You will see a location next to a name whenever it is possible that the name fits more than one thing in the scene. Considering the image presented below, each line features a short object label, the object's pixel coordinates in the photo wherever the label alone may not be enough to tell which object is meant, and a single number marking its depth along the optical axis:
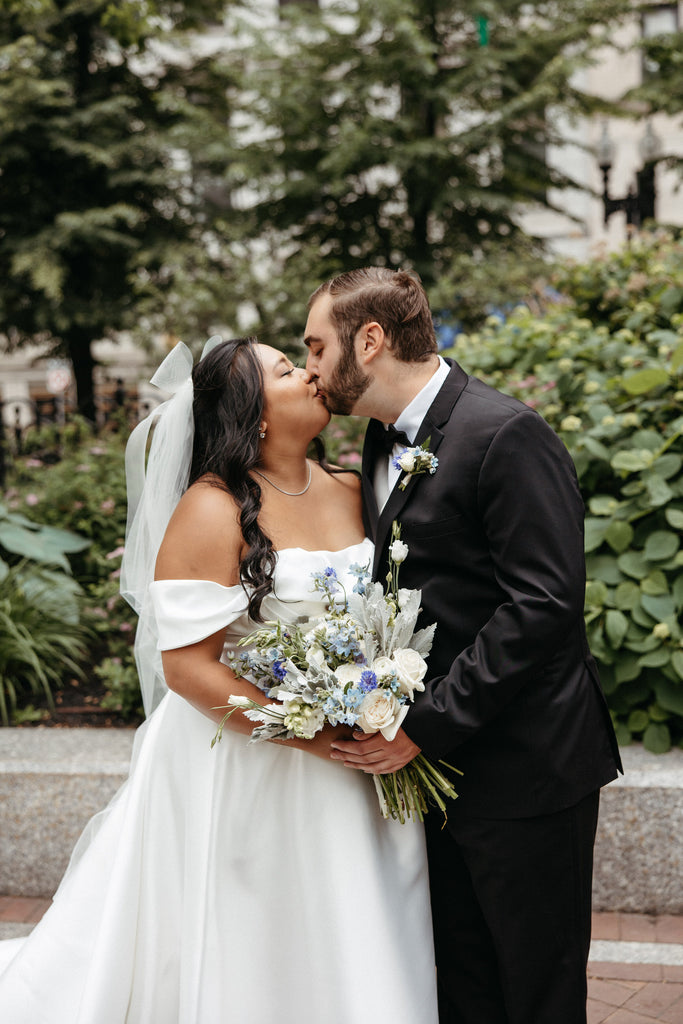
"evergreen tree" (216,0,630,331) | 12.38
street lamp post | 11.82
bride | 2.60
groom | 2.28
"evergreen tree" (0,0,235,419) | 13.17
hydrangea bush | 3.85
